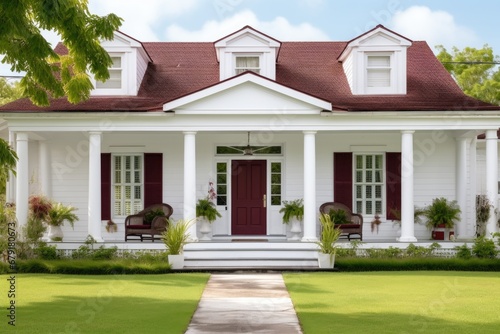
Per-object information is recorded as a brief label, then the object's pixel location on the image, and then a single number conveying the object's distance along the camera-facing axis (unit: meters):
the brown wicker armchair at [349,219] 19.03
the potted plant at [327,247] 16.55
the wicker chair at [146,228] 18.92
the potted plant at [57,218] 18.72
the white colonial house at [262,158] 20.30
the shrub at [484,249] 17.47
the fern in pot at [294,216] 19.59
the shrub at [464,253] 17.61
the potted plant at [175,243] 16.62
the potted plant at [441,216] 19.31
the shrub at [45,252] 17.50
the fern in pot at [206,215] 19.45
